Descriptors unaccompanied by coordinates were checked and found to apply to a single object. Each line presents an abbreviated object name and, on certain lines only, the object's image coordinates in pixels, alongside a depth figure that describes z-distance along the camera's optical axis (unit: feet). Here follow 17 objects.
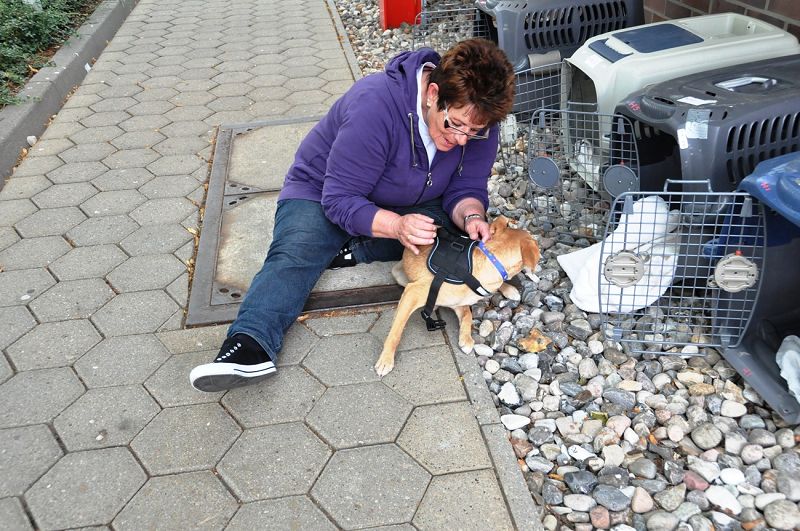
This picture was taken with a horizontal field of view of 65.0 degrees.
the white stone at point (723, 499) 6.05
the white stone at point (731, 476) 6.30
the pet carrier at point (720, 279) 6.68
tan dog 7.78
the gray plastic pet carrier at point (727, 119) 7.34
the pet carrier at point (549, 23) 11.57
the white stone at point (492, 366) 7.88
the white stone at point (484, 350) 8.08
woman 6.89
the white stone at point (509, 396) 7.40
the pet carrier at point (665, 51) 9.17
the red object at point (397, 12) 20.38
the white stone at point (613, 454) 6.62
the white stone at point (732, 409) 7.02
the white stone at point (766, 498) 6.04
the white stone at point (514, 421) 7.07
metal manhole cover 9.00
